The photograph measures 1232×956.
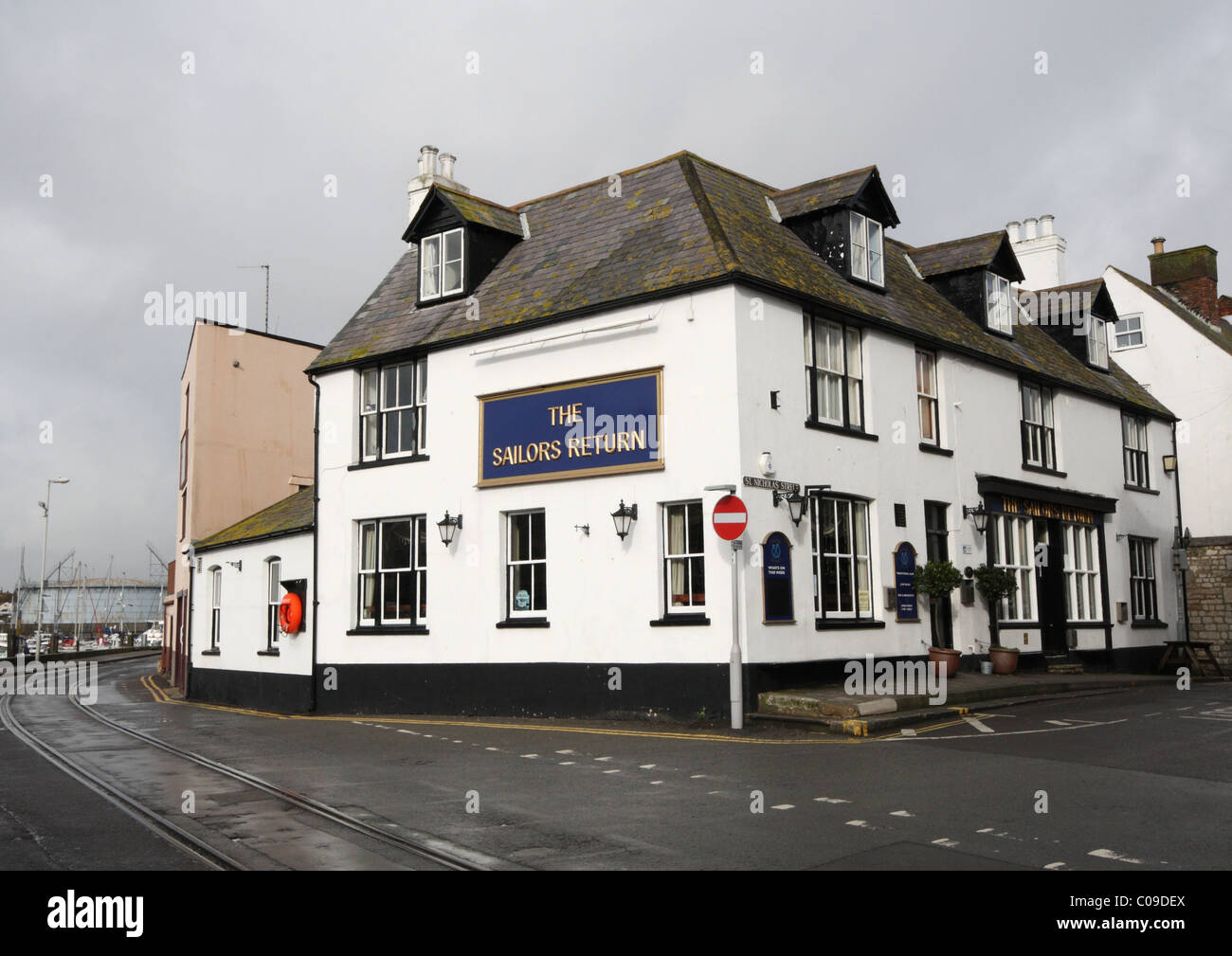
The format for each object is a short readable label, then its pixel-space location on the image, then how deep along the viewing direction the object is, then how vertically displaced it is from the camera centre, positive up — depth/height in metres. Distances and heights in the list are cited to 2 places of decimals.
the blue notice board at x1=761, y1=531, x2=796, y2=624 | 16.33 +0.22
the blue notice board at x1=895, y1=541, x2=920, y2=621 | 18.89 +0.15
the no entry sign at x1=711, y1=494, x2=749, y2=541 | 15.11 +1.09
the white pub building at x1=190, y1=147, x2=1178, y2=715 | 16.81 +2.43
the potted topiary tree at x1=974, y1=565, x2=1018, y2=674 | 20.56 +0.04
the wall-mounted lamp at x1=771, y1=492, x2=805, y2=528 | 16.78 +1.45
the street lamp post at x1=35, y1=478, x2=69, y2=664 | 51.50 +1.58
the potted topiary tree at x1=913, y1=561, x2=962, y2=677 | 18.94 +0.15
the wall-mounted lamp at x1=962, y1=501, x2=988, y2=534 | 21.12 +1.50
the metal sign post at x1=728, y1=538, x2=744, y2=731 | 15.15 -1.05
